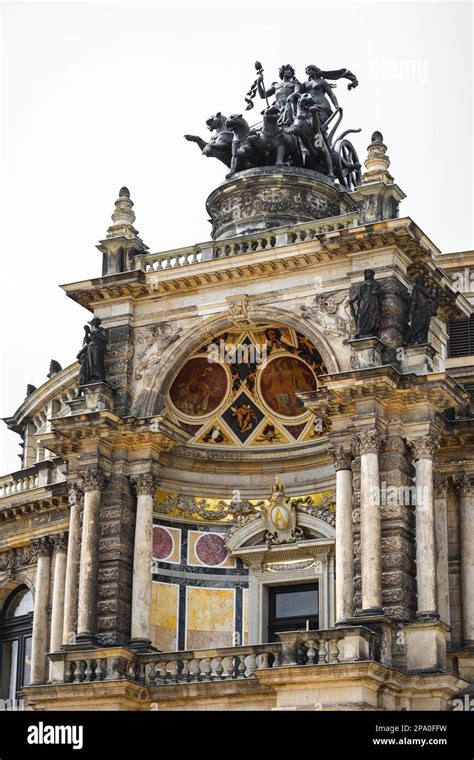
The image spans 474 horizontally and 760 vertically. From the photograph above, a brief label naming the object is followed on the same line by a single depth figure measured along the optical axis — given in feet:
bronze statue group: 114.73
